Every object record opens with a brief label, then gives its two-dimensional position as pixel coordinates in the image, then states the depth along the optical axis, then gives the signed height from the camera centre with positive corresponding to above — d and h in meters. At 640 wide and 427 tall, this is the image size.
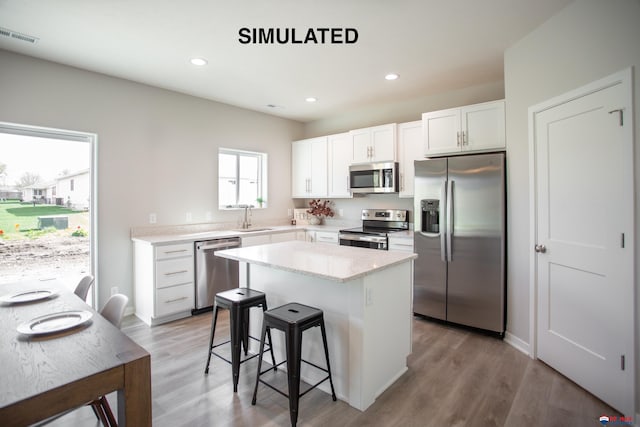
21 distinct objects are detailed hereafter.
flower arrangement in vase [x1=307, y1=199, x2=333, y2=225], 5.39 +0.03
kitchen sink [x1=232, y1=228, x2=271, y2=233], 4.75 -0.24
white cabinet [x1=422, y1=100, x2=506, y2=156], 3.26 +0.88
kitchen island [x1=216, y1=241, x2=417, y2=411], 2.08 -0.64
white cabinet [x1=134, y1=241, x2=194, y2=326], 3.46 -0.74
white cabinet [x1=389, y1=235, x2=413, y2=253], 3.88 -0.37
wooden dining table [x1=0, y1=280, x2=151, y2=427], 1.03 -0.54
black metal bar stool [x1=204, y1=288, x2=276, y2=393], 2.29 -0.68
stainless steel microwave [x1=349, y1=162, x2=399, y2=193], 4.35 +0.48
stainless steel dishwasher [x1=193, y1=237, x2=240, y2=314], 3.81 -0.70
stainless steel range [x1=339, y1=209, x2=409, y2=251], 4.12 -0.22
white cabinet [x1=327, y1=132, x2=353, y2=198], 4.91 +0.75
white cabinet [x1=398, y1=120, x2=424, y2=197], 4.18 +0.80
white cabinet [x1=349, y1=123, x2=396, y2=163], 4.39 +0.95
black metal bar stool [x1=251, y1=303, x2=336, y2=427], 1.89 -0.70
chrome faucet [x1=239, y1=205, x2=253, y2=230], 4.91 -0.04
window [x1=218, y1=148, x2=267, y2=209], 4.81 +0.53
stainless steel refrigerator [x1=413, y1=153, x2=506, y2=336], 3.11 -0.27
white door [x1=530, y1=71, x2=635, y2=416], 2.00 -0.17
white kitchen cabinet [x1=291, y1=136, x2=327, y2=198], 5.23 +0.74
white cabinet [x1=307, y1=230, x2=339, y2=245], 4.67 -0.34
